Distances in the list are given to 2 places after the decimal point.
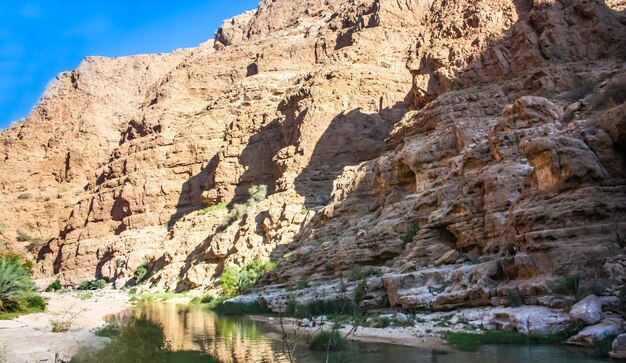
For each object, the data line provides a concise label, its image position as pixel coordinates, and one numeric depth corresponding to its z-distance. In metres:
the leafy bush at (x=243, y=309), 29.00
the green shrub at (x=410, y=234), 26.81
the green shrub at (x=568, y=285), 14.98
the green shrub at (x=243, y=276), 35.88
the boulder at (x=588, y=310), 13.46
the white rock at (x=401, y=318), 18.39
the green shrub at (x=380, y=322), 18.67
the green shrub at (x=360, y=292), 22.36
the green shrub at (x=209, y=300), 35.09
